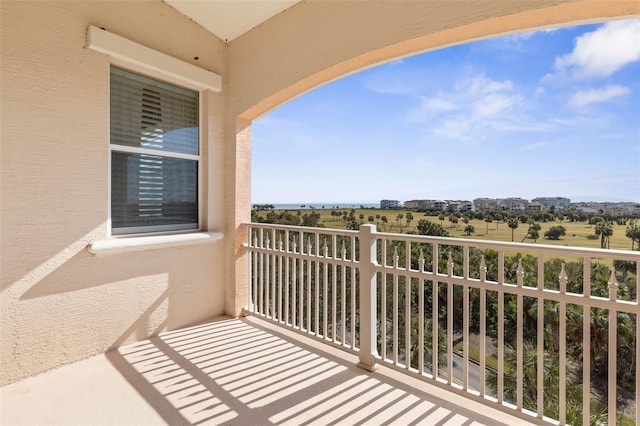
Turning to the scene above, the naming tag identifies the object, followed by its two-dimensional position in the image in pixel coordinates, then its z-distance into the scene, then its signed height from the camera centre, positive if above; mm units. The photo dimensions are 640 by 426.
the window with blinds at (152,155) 2650 +525
